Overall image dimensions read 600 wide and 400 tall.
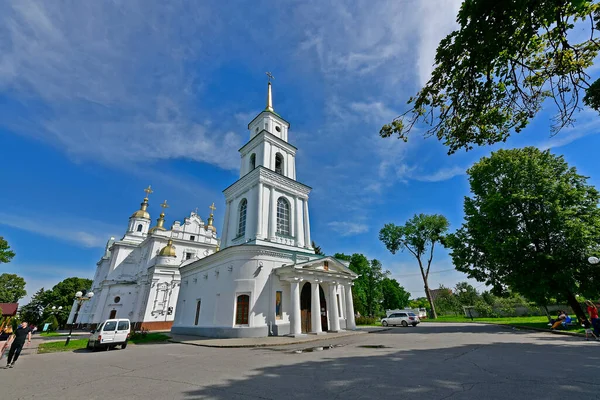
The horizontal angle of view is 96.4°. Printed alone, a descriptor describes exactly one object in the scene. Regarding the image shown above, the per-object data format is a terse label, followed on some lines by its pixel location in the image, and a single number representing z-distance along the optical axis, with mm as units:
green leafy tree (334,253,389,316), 46359
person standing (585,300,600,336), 11859
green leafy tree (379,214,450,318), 39844
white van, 14422
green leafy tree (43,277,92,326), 49281
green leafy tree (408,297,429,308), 69938
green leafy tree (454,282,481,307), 53262
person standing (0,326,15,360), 11475
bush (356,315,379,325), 32031
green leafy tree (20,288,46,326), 54697
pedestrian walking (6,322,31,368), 9555
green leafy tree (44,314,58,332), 40681
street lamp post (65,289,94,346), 41722
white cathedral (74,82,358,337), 17641
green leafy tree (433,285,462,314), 54656
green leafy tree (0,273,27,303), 48344
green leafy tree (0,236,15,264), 29391
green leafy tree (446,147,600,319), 17172
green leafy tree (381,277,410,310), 58594
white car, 27344
